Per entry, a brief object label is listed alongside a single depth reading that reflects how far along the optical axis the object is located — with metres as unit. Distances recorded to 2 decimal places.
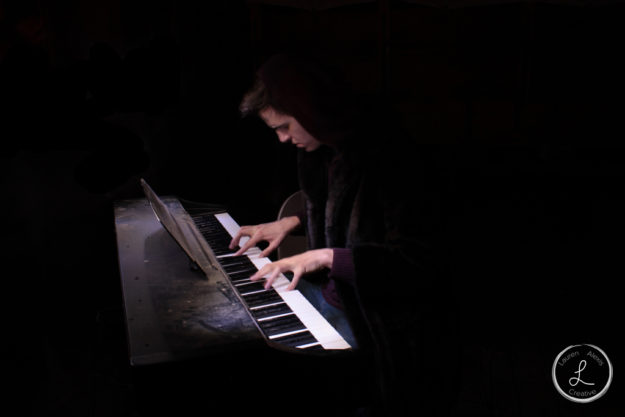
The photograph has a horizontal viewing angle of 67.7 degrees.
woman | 1.49
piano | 1.32
